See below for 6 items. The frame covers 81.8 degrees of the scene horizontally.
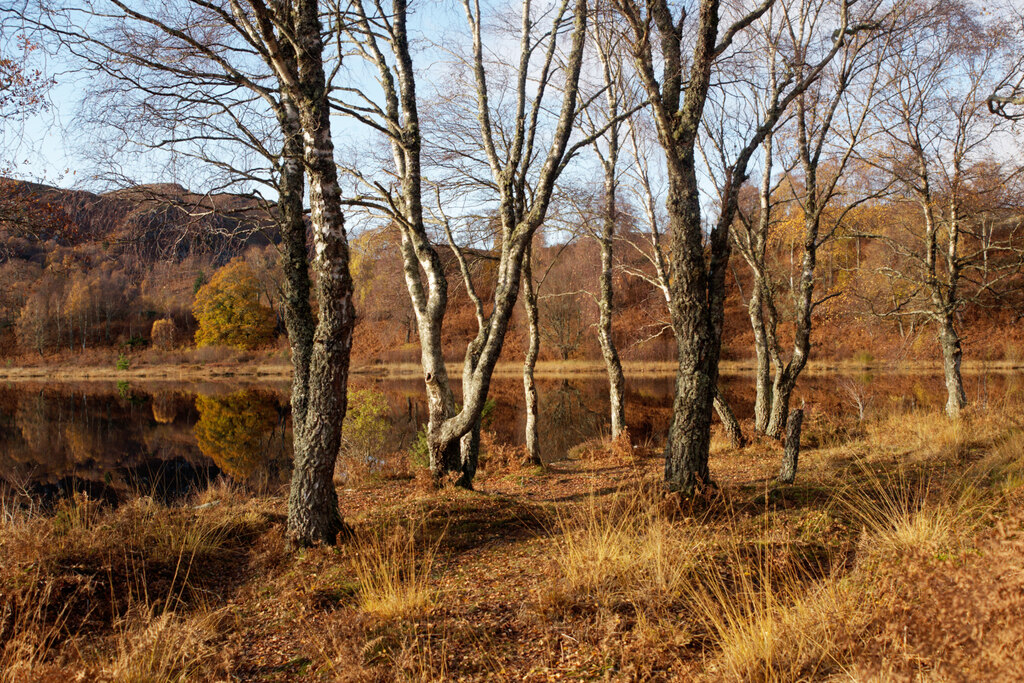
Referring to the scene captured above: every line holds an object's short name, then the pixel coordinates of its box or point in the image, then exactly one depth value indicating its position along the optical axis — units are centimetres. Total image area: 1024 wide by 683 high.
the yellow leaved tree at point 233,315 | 4988
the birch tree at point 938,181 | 1152
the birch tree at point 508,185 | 729
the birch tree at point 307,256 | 510
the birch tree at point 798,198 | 973
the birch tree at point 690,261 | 587
